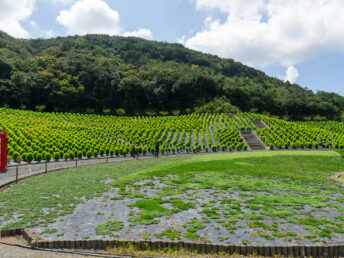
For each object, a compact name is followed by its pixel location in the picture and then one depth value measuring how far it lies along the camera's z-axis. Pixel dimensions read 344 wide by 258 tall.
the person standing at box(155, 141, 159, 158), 23.38
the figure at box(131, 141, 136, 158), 23.23
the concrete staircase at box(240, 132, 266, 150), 29.38
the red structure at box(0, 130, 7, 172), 13.80
